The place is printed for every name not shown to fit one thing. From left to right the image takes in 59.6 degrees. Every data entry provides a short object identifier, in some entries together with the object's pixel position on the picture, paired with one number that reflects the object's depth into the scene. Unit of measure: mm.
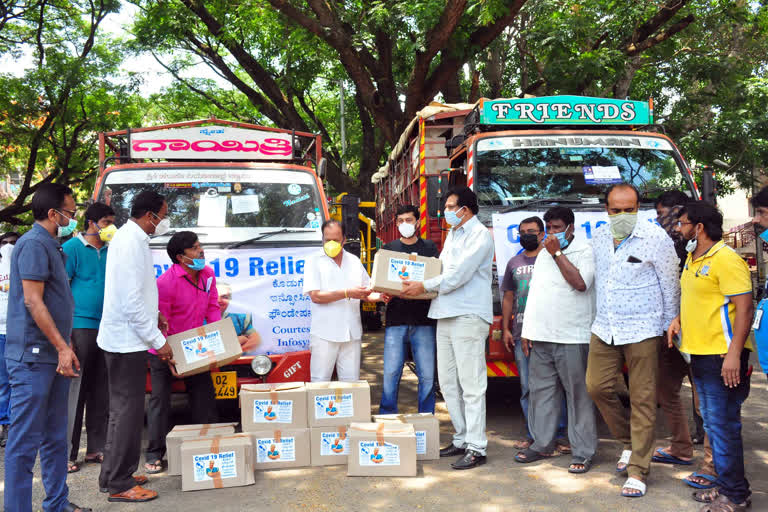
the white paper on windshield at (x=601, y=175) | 6465
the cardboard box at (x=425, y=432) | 5199
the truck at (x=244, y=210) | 5750
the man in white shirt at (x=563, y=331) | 4922
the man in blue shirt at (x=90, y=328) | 5176
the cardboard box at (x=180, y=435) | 4871
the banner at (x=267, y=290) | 5809
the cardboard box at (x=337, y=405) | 5133
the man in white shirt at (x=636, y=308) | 4496
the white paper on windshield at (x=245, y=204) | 6324
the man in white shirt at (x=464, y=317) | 5117
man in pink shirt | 5234
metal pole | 21688
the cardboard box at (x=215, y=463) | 4664
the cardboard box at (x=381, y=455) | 4863
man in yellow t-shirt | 3957
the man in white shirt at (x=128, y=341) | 4375
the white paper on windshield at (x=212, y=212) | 6230
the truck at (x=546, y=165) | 6121
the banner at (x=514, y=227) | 6020
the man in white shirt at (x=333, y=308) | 5539
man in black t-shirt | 5551
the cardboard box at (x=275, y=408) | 5086
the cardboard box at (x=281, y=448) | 5066
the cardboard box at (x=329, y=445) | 5129
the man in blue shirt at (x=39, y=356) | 3791
